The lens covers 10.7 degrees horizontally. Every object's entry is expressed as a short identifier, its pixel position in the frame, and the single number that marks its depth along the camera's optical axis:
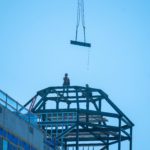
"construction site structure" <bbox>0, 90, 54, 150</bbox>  70.47
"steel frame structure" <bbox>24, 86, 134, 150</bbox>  98.25
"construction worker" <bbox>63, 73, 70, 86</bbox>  101.11
